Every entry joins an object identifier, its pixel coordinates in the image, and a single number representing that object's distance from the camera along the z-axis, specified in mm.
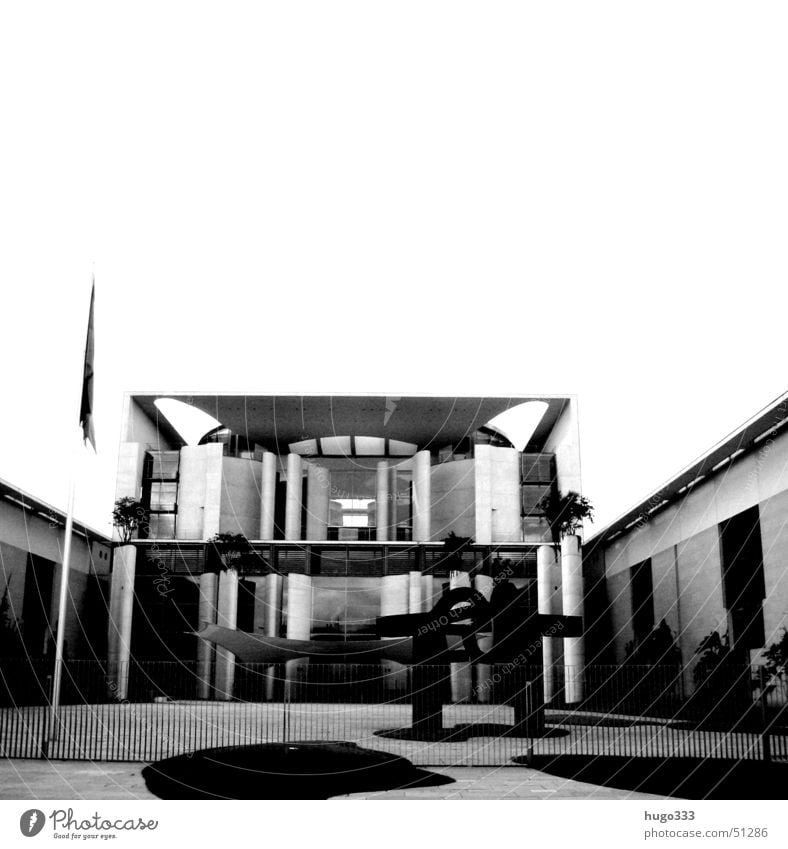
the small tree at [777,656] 19300
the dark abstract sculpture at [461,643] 18438
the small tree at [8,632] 27453
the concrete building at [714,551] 21656
